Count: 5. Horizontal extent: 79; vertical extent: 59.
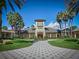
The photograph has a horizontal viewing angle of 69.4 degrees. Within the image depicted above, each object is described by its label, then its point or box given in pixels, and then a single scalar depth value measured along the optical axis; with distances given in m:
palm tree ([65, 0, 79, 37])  8.59
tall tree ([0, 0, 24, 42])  5.86
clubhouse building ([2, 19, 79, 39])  23.87
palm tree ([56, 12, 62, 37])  24.96
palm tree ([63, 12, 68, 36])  23.18
